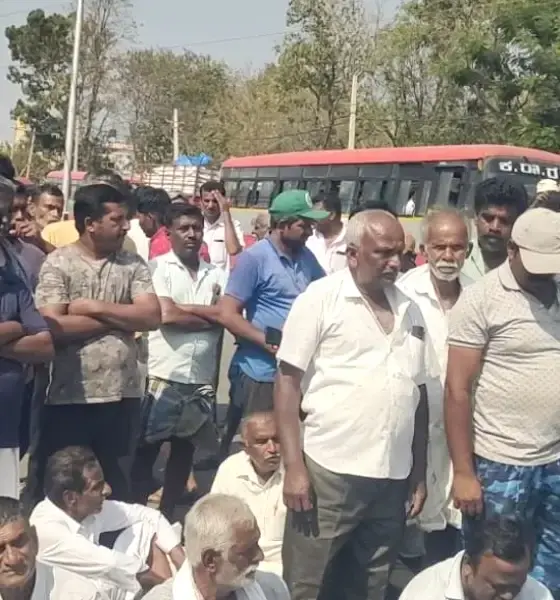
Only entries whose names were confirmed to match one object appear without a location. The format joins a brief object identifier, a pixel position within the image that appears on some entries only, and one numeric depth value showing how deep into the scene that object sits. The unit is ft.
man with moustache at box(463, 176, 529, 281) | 13.75
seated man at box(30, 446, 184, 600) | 12.74
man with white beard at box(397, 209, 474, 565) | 13.07
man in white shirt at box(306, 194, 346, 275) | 24.75
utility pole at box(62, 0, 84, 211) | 95.76
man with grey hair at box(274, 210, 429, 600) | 11.48
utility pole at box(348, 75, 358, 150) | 102.06
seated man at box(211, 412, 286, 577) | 13.62
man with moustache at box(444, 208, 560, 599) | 11.37
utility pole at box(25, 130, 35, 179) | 150.69
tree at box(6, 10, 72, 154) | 154.92
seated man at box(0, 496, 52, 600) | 10.39
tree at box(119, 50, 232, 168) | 150.82
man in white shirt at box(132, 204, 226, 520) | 16.97
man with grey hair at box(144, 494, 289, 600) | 10.28
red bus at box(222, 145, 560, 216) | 56.70
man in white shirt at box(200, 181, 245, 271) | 27.32
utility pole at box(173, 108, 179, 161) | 143.74
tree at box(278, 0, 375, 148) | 112.57
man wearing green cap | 16.10
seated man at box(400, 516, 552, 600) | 9.97
